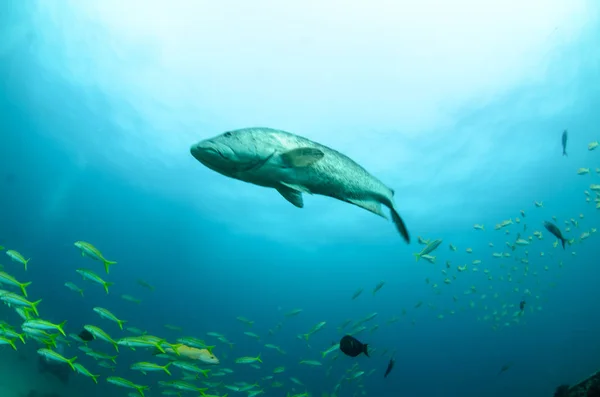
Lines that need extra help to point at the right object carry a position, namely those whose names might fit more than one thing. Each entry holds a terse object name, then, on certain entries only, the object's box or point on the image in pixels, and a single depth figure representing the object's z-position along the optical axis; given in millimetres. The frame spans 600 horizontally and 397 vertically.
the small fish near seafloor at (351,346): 5387
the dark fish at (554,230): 7843
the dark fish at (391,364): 7349
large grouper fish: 1350
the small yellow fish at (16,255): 8201
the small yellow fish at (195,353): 7918
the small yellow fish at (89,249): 7446
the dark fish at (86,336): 6840
